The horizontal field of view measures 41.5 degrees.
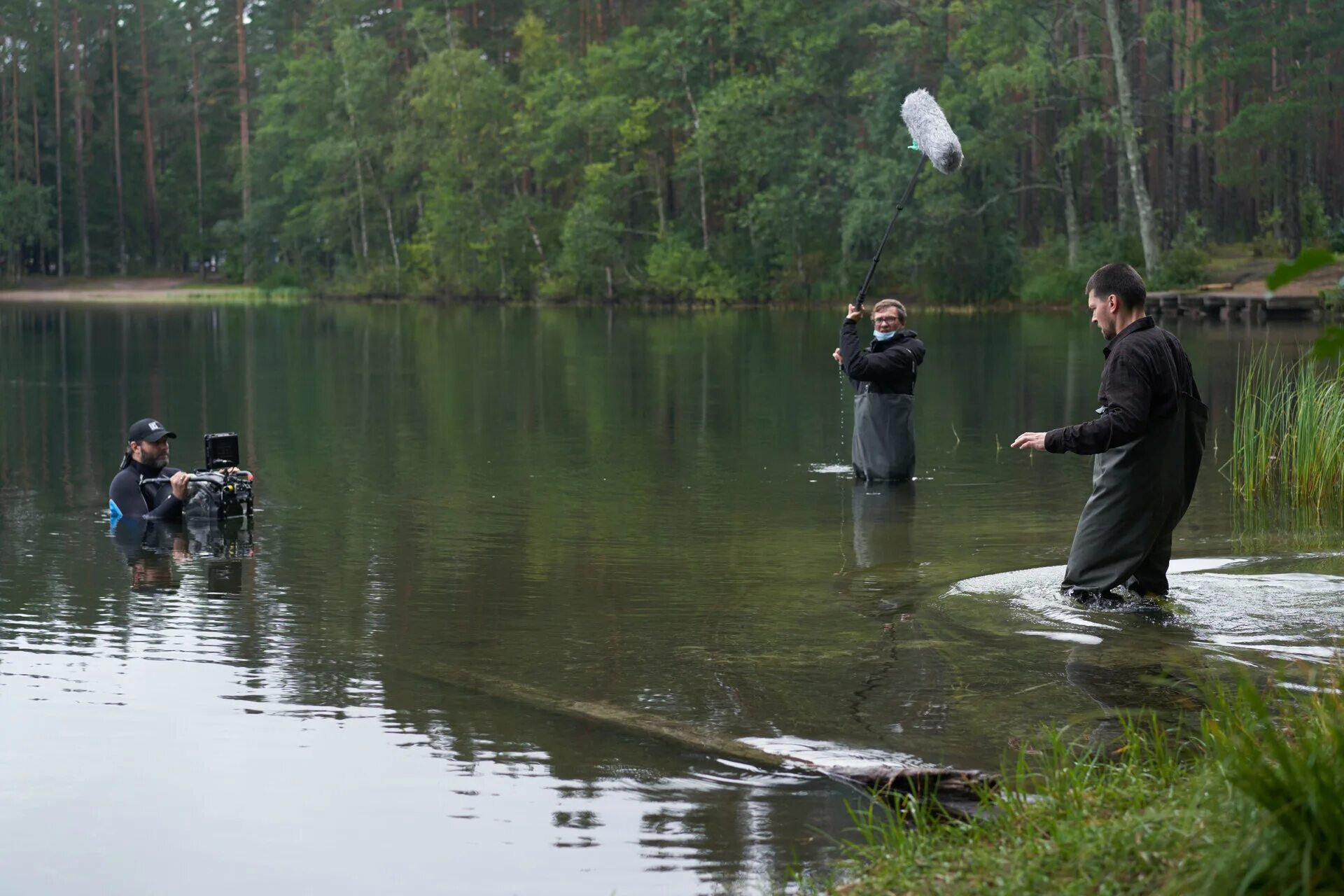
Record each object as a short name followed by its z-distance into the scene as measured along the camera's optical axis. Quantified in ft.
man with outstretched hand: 28.53
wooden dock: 139.54
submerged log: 19.76
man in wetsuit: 44.86
